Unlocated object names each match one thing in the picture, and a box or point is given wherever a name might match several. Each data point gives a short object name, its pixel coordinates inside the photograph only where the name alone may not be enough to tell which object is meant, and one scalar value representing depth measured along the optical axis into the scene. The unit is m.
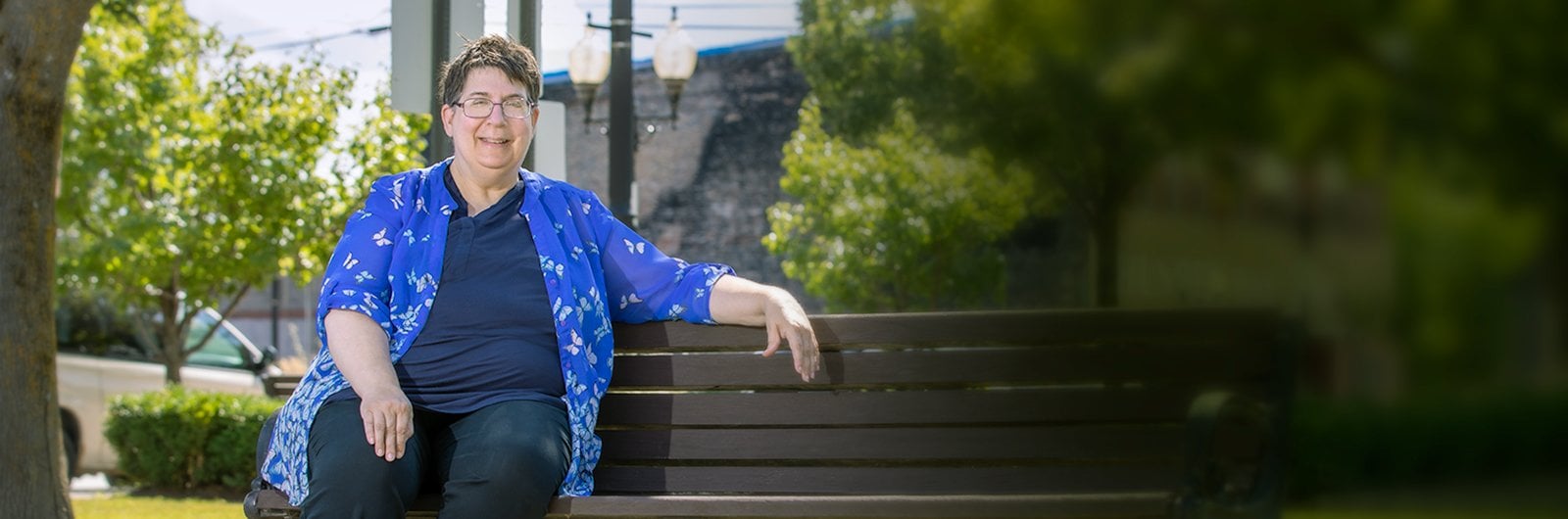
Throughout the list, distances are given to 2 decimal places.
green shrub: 9.83
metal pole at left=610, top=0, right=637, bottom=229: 10.26
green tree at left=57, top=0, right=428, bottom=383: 12.30
